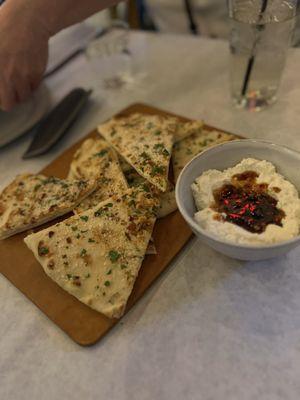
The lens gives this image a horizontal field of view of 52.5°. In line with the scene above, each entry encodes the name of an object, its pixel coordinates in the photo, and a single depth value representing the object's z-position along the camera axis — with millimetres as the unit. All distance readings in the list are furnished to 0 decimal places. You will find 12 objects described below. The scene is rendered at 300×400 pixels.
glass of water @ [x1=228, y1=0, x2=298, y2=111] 384
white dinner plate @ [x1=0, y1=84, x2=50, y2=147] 480
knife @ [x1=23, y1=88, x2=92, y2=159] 465
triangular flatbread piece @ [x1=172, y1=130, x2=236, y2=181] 387
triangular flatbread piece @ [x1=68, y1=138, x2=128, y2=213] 364
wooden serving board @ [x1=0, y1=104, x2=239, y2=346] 279
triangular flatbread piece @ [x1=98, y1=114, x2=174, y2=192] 357
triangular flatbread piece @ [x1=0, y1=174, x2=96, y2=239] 354
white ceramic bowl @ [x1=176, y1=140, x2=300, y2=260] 263
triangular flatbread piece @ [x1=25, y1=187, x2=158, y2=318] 287
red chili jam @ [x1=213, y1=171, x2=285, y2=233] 278
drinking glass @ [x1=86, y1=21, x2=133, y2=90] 575
